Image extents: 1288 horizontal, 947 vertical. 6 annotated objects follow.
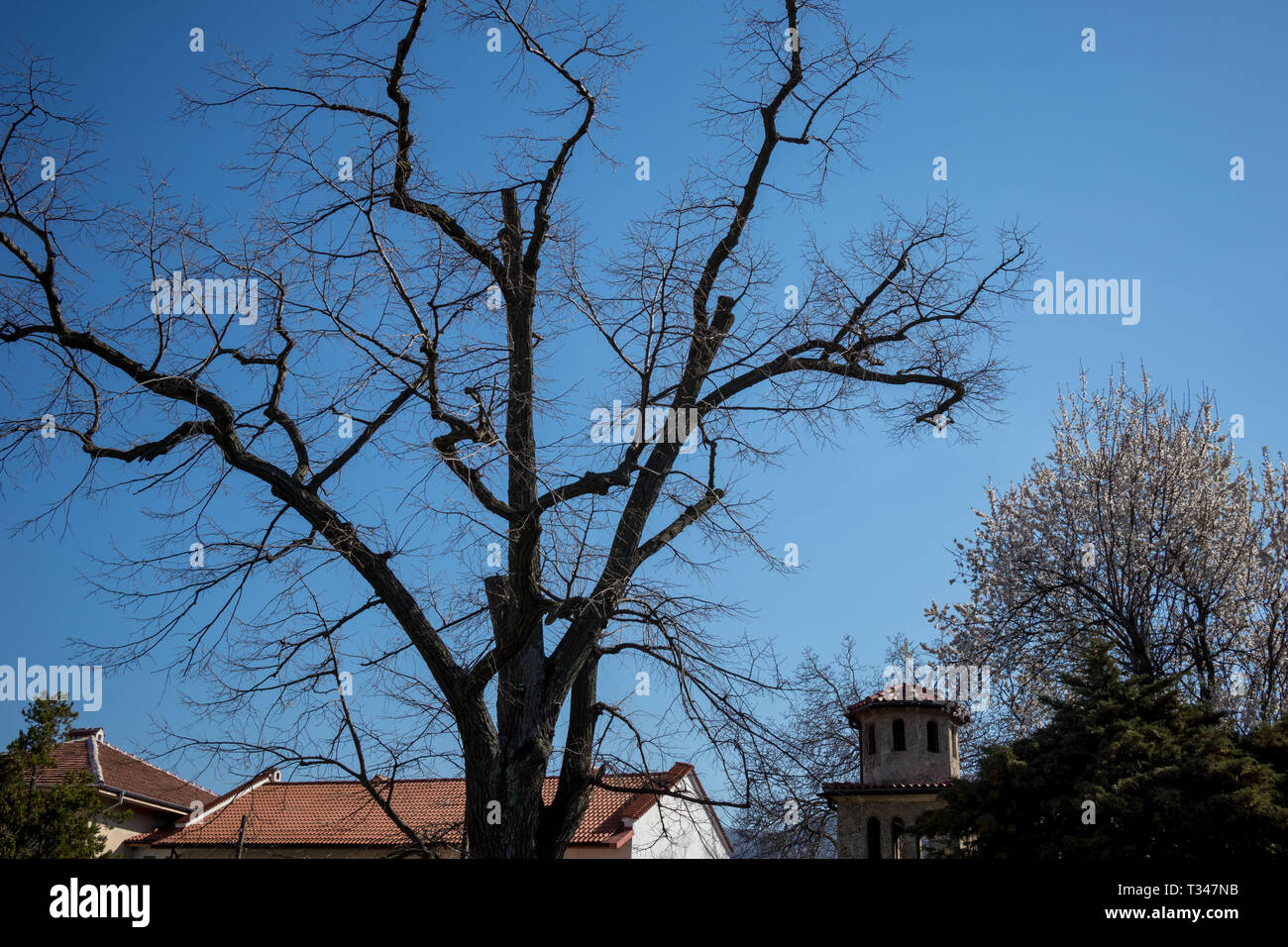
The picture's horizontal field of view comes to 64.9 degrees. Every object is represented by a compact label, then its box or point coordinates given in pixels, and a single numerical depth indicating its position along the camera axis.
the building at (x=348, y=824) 24.58
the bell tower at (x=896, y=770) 15.37
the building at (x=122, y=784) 25.94
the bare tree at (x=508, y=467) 8.95
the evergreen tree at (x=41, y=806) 19.11
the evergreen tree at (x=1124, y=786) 11.74
